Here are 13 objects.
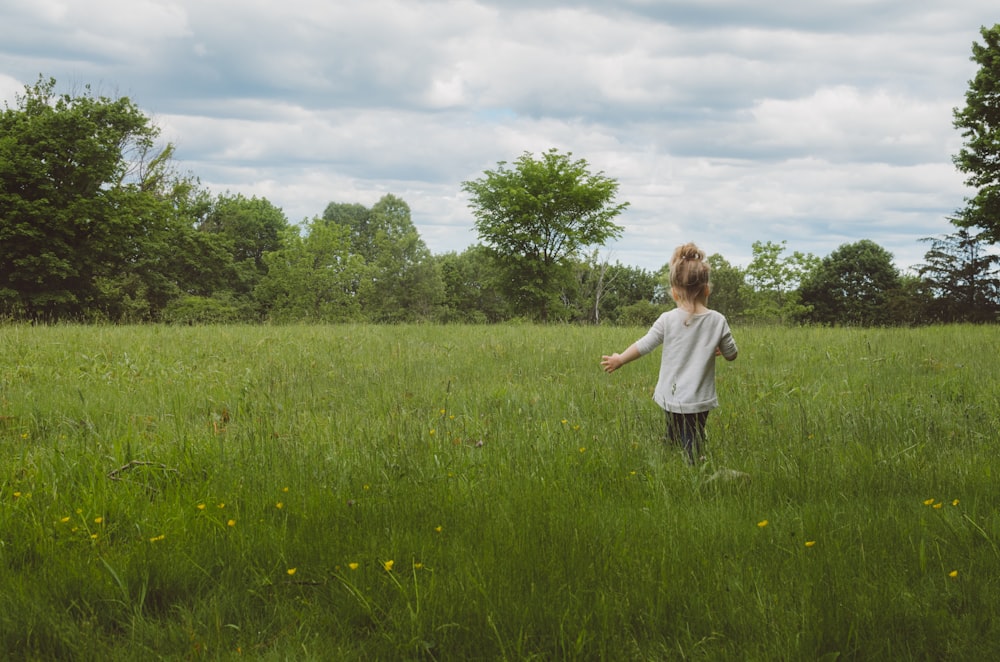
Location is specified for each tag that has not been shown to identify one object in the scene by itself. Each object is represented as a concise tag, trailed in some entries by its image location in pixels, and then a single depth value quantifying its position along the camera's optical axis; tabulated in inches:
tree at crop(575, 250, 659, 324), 2672.2
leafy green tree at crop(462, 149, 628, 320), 1643.7
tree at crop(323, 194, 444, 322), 2196.1
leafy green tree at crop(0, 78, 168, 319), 1148.5
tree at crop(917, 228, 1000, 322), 1271.3
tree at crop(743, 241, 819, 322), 2659.9
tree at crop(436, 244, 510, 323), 2979.8
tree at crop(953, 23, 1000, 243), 928.3
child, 193.3
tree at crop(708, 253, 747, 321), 3011.8
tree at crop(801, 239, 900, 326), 2322.8
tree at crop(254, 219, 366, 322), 1936.5
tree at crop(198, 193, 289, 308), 2105.1
